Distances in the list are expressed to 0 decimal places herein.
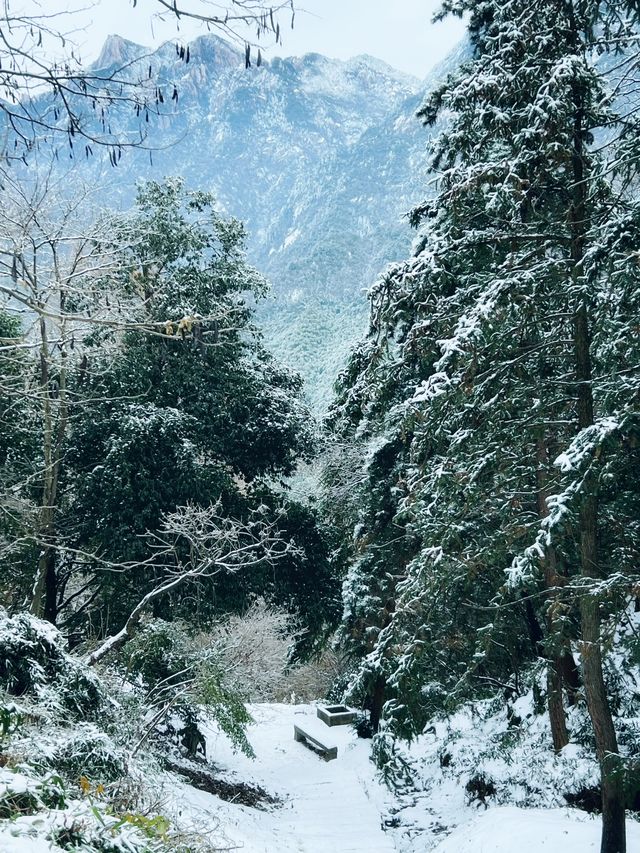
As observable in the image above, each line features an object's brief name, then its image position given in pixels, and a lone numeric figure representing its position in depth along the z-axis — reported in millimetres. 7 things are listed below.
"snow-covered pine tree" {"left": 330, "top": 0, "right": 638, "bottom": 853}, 6043
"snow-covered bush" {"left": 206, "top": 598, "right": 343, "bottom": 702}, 10984
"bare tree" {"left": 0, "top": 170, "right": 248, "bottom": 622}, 9125
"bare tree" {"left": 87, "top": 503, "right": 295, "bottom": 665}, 9789
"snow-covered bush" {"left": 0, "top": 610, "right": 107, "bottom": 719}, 6434
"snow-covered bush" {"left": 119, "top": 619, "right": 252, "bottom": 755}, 9555
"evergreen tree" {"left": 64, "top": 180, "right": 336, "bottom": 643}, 11969
